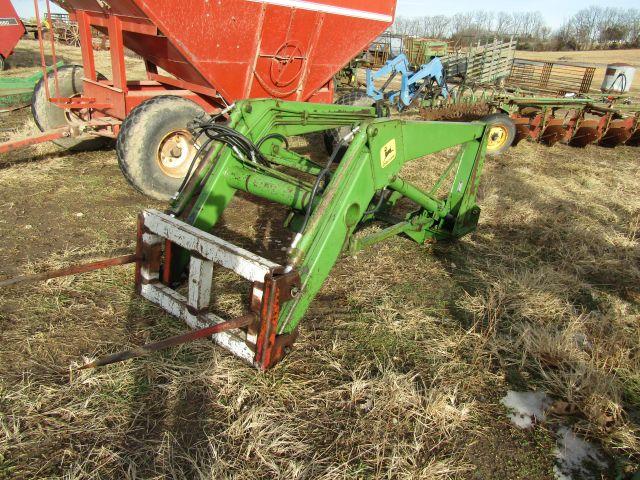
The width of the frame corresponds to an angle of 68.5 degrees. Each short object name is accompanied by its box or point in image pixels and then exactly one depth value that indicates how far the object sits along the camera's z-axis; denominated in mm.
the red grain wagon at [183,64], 4613
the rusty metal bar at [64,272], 2344
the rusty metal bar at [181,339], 1886
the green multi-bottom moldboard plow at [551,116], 8828
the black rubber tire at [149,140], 4523
